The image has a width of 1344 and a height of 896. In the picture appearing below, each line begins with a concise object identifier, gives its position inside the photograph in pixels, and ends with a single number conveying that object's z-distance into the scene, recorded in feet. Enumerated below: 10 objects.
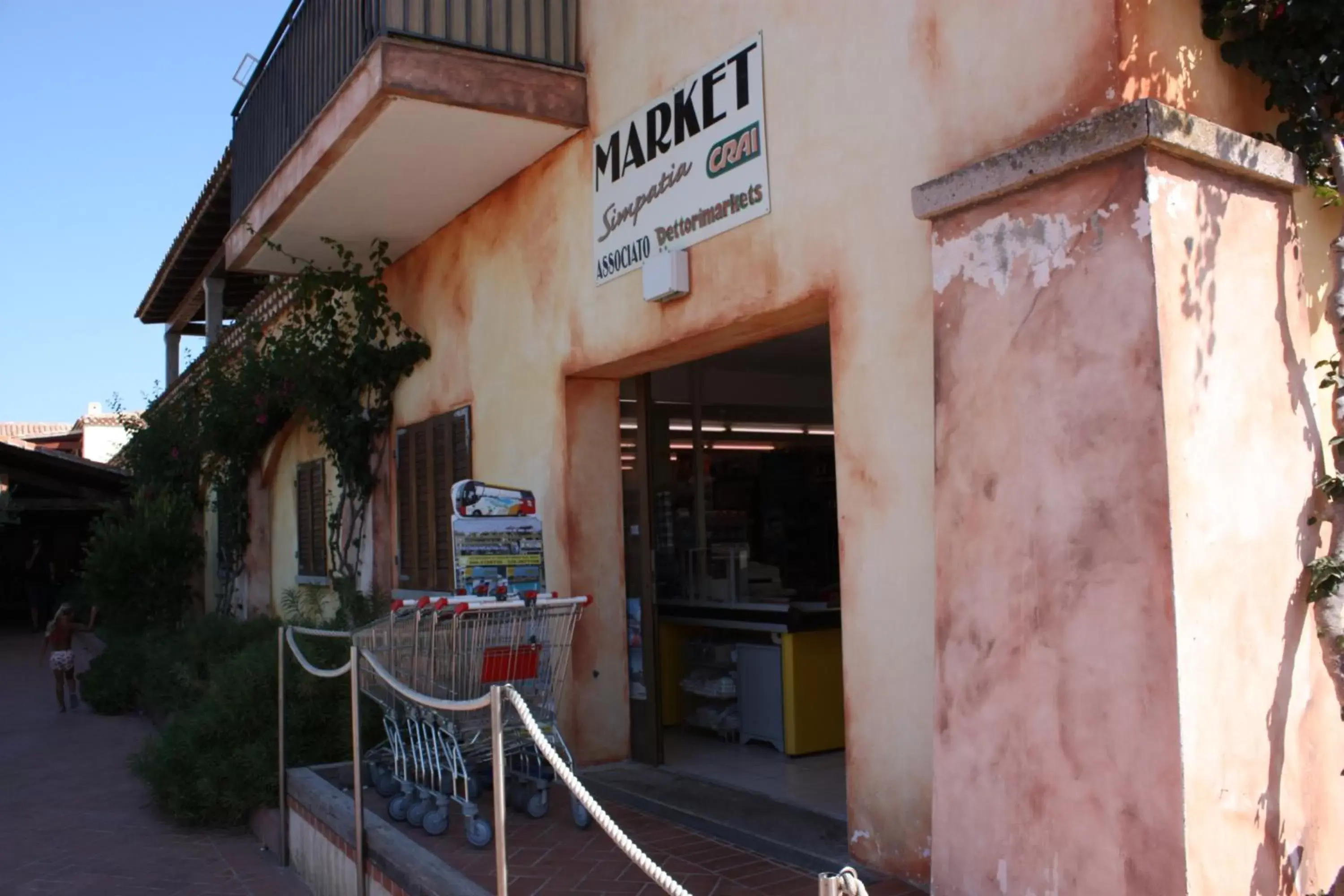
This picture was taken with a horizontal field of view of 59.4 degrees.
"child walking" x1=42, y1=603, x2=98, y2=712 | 44.01
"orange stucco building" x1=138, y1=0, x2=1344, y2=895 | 11.72
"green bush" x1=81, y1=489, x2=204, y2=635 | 47.93
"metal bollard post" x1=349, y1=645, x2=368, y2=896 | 18.02
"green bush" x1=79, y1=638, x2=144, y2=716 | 43.88
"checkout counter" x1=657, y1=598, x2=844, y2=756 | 25.46
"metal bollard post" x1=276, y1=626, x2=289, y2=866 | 22.62
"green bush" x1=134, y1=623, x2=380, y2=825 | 24.21
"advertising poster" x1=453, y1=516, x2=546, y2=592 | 22.30
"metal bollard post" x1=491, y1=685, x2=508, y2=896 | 12.54
